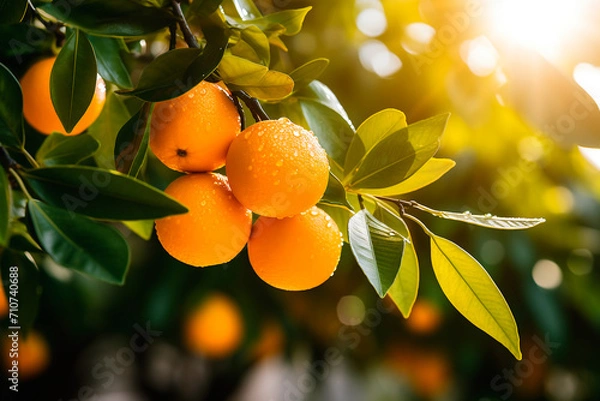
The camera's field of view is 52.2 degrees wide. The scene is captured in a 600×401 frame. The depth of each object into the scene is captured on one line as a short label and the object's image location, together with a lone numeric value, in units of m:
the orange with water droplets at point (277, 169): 0.53
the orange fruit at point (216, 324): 1.50
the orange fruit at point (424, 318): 1.56
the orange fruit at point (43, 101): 0.75
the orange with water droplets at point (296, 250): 0.59
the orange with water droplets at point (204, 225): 0.57
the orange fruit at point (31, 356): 1.42
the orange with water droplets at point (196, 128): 0.58
